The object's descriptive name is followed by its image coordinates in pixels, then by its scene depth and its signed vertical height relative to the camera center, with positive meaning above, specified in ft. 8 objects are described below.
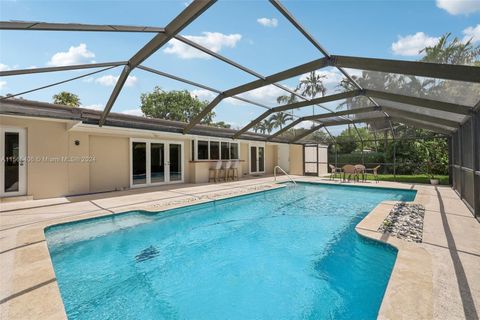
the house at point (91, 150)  23.31 +1.35
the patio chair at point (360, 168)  40.00 -1.39
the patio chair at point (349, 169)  39.32 -1.54
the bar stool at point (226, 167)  42.19 -1.20
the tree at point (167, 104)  98.84 +24.45
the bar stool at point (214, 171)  41.34 -1.89
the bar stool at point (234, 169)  44.12 -1.65
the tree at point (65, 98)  65.41 +17.87
